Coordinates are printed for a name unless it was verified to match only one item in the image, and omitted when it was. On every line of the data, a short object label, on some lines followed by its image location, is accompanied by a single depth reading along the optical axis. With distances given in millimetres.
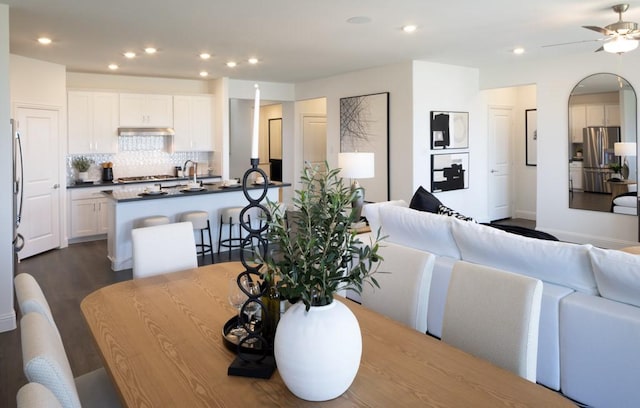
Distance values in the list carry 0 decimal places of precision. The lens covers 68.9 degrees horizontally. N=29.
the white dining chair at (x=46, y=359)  1227
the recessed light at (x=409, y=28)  4883
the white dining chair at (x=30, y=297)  1656
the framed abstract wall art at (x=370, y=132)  7309
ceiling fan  4246
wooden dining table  1356
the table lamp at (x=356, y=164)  5145
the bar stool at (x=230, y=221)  6176
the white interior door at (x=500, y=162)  8773
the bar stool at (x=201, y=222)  5832
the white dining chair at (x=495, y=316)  1698
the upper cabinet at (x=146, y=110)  7688
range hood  7609
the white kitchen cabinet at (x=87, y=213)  7059
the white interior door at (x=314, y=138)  9672
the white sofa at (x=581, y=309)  2281
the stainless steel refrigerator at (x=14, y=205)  4031
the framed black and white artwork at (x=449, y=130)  7164
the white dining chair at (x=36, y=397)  1005
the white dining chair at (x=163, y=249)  2695
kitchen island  5594
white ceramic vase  1294
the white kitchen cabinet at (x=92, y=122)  7184
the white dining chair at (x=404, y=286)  2162
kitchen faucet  8195
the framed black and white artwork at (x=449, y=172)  7246
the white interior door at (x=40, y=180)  6062
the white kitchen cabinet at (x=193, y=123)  8242
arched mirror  6324
